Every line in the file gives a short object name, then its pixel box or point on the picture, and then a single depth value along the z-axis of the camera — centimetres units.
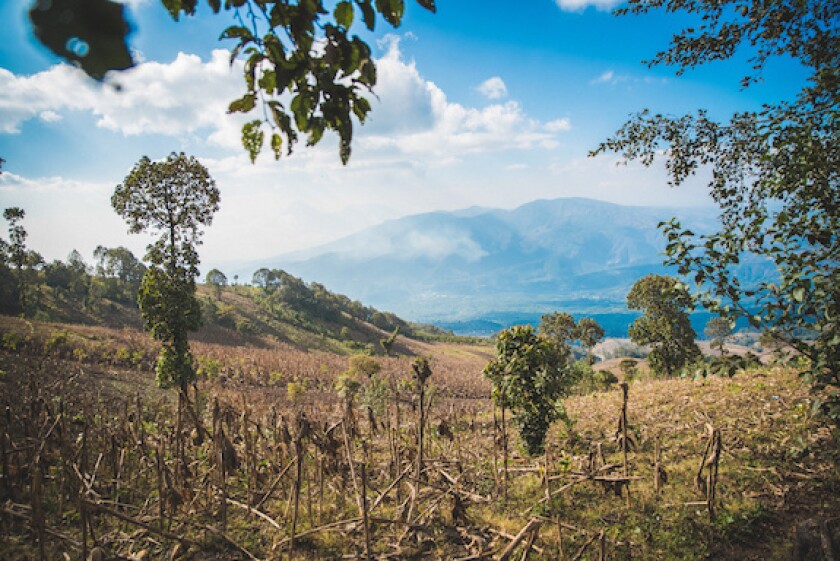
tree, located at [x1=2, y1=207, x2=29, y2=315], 3661
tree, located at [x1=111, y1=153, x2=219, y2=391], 1284
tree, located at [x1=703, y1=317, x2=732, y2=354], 5223
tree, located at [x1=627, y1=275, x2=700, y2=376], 2619
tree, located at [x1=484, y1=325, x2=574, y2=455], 898
